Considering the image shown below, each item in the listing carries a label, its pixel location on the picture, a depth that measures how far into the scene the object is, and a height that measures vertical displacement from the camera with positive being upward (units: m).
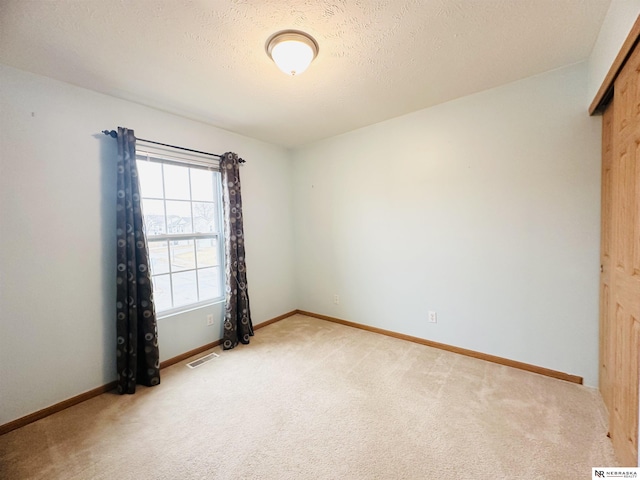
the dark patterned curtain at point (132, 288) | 2.16 -0.43
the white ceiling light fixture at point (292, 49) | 1.57 +1.12
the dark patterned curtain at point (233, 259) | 2.93 -0.28
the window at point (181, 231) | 2.52 +0.05
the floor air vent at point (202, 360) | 2.57 -1.26
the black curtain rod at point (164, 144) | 2.14 +0.87
